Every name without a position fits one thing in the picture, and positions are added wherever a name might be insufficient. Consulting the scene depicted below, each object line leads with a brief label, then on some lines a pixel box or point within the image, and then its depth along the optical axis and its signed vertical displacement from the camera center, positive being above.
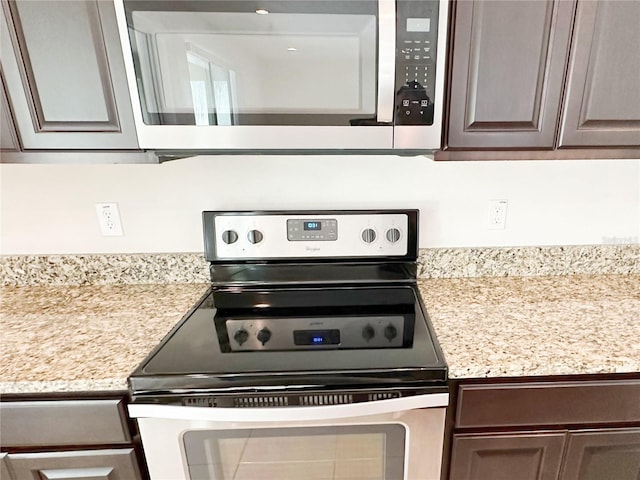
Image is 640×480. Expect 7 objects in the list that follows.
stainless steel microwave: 0.85 +0.11
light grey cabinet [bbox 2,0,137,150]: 0.89 +0.13
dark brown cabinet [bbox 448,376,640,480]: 0.92 -0.79
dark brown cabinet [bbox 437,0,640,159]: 0.91 +0.07
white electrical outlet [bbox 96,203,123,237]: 1.35 -0.32
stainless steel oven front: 0.88 -0.61
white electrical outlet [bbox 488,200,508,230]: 1.36 -0.36
